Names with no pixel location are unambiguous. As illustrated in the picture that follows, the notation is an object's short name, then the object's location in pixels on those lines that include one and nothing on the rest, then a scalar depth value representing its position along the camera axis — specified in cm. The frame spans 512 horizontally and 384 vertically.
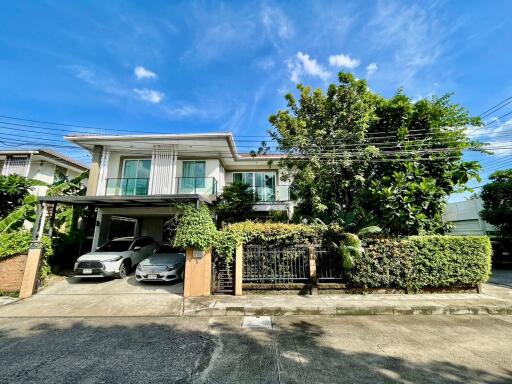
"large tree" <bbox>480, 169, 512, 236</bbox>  1298
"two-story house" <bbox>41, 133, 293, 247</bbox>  1342
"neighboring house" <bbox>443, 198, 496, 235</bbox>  1903
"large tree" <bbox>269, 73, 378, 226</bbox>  1027
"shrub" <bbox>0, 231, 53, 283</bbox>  816
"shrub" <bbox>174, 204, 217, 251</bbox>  765
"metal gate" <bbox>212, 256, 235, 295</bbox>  783
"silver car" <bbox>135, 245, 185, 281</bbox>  902
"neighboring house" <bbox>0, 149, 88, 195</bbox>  1580
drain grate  561
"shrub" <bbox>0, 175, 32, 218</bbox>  1175
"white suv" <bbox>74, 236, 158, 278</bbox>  941
